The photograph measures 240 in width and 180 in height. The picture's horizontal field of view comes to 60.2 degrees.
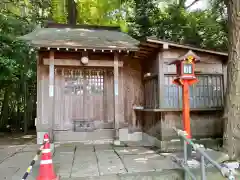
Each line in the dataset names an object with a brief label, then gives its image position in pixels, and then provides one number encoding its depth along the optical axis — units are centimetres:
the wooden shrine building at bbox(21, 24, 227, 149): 667
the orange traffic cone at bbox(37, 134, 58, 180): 378
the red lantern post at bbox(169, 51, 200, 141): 513
